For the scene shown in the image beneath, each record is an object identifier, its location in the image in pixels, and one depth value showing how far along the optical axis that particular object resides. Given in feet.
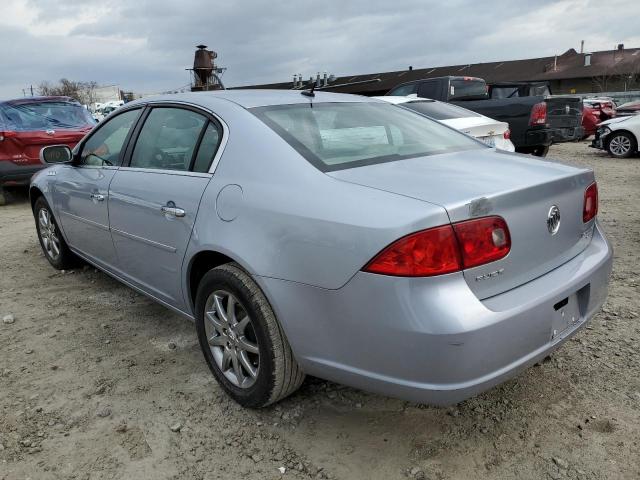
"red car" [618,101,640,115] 59.77
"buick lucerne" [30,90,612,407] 6.04
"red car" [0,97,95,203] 25.61
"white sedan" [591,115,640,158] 38.75
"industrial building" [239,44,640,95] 130.00
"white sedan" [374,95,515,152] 22.67
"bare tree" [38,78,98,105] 197.67
